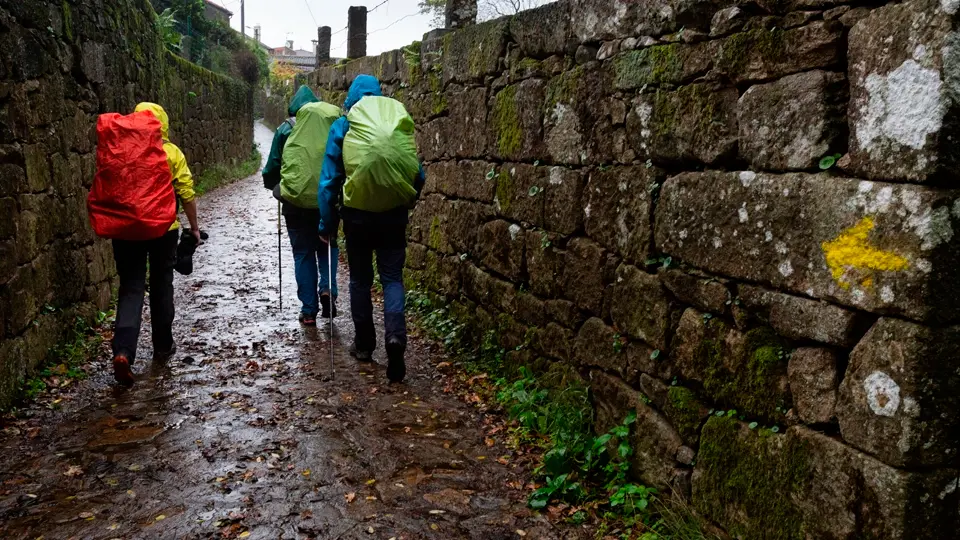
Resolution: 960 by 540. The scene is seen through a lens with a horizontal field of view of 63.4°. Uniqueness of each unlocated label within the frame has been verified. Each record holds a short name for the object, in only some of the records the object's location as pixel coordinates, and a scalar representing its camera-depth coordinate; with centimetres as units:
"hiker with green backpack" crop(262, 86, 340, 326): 651
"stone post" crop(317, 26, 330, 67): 1391
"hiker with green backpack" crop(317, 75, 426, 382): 500
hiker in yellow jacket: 524
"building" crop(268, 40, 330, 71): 4759
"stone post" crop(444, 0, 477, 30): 688
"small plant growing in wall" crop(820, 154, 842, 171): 249
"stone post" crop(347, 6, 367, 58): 1075
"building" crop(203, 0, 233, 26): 4192
